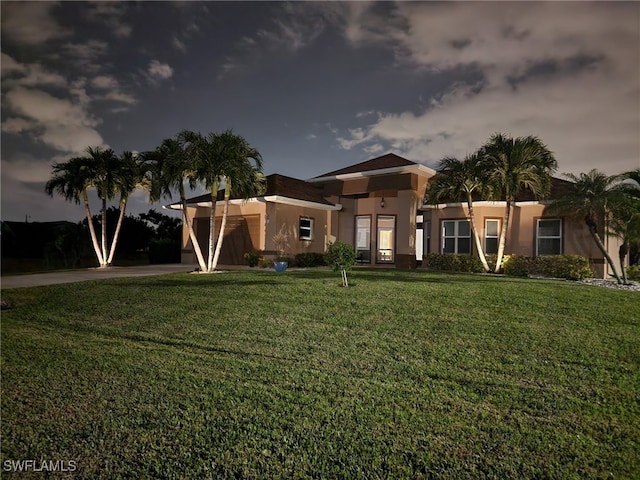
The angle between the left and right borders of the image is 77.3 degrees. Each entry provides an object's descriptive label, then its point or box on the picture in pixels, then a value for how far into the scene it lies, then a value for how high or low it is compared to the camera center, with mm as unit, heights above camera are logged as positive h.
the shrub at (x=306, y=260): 20125 -529
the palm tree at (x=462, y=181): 17484 +3134
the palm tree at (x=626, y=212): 14828 +1578
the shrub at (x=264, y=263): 19359 -677
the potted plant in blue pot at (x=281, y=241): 19797 +402
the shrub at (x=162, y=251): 26188 -203
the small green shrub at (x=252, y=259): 19672 -495
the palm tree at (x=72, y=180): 19891 +3346
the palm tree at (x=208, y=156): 16125 +3760
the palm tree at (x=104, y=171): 20000 +3853
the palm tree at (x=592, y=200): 15234 +2068
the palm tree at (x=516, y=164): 16406 +3686
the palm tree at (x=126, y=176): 20469 +3687
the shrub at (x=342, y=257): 11609 -204
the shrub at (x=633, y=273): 15805 -776
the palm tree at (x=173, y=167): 16219 +3376
